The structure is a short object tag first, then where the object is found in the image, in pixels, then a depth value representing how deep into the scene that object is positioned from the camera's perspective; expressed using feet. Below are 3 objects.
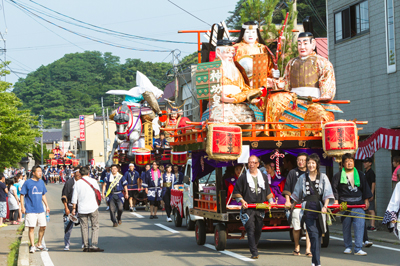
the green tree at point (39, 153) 281.11
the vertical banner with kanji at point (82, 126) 241.70
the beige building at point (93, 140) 261.65
